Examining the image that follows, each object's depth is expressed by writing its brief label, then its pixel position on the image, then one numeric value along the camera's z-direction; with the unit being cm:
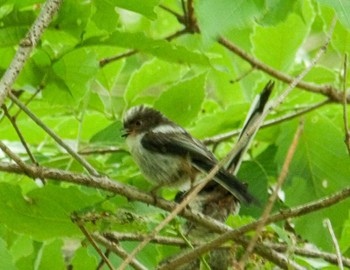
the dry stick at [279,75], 674
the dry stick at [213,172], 390
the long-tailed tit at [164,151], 605
